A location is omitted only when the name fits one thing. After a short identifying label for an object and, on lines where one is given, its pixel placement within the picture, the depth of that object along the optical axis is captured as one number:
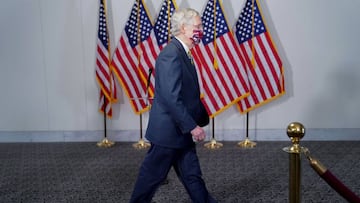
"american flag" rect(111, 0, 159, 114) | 4.99
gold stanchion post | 1.97
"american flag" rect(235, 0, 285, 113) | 4.93
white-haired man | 2.60
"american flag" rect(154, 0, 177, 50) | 4.95
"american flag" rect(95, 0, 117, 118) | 5.00
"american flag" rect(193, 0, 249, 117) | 4.91
